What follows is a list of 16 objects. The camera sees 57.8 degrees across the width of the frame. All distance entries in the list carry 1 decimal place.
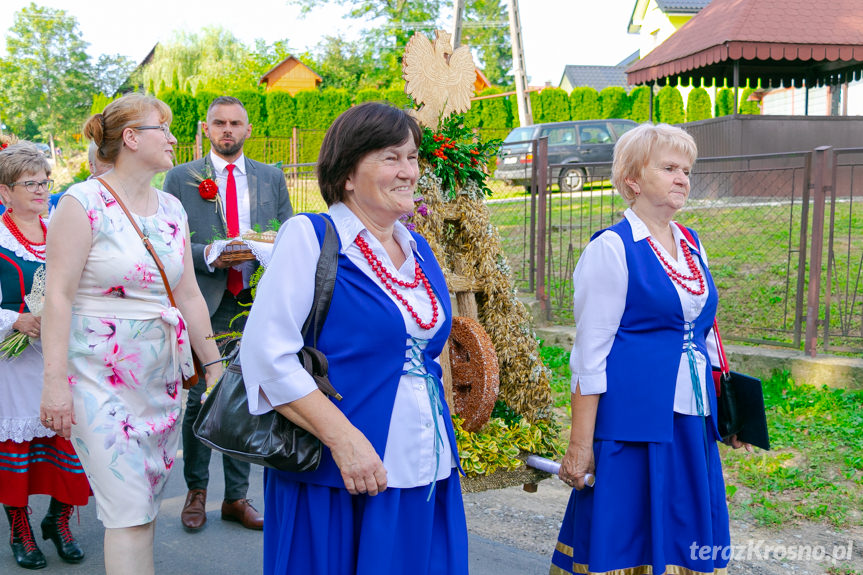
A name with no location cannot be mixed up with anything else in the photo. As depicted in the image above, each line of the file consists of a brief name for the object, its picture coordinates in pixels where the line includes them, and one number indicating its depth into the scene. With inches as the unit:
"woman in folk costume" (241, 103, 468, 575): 82.7
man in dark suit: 162.9
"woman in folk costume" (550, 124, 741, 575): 109.9
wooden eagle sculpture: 138.6
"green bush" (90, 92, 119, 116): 1262.3
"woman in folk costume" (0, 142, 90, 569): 152.7
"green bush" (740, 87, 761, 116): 1029.8
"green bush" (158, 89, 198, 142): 1099.3
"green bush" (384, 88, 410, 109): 1061.9
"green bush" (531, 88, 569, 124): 1146.7
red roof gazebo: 492.1
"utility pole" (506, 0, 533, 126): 898.7
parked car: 747.4
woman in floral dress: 110.7
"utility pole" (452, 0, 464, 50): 794.3
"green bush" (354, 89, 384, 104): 1101.6
